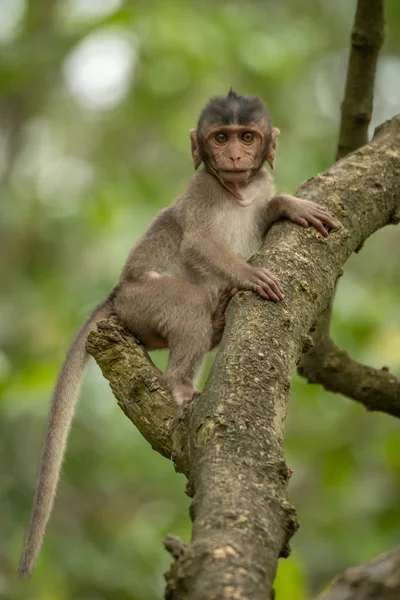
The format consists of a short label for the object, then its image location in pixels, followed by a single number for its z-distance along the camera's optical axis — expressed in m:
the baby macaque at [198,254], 7.18
